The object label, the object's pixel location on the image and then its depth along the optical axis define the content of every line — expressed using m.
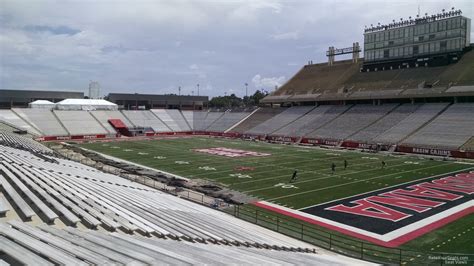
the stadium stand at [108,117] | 74.70
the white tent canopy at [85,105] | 79.49
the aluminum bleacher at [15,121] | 63.85
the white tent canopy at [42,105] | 79.62
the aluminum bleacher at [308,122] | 62.21
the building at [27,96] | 87.00
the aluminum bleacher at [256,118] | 73.59
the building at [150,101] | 99.56
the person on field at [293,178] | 28.98
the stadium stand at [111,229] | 6.02
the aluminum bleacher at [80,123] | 69.75
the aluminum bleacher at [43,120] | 66.56
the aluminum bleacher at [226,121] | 78.28
